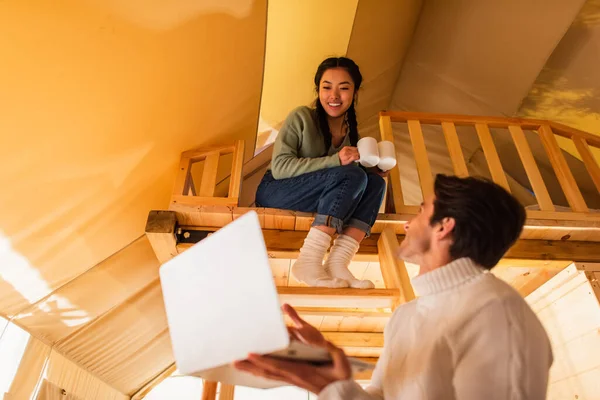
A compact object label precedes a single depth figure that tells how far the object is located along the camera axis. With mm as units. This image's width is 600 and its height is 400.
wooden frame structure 1644
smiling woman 1420
